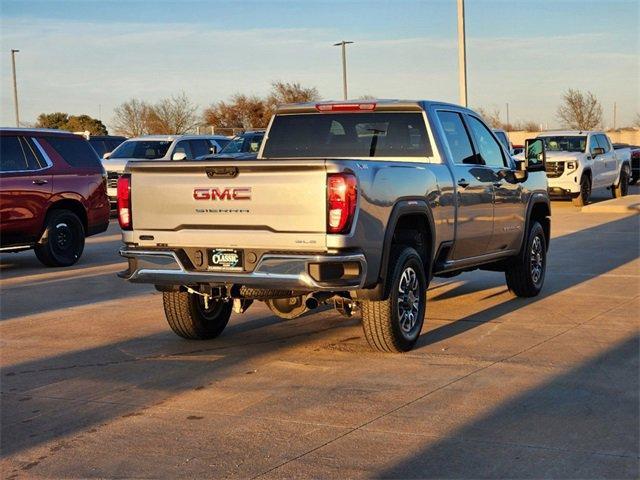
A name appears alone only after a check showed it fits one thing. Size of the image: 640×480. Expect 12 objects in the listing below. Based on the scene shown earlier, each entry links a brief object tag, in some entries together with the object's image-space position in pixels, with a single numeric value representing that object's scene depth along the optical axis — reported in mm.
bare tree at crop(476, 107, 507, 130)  77962
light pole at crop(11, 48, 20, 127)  49000
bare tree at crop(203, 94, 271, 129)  59759
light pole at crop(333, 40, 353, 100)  54969
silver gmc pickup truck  7113
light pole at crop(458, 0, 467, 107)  23703
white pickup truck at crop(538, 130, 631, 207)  25875
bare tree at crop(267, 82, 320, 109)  61062
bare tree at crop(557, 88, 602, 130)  69125
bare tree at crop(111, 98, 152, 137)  58719
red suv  13719
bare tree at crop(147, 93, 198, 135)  57469
